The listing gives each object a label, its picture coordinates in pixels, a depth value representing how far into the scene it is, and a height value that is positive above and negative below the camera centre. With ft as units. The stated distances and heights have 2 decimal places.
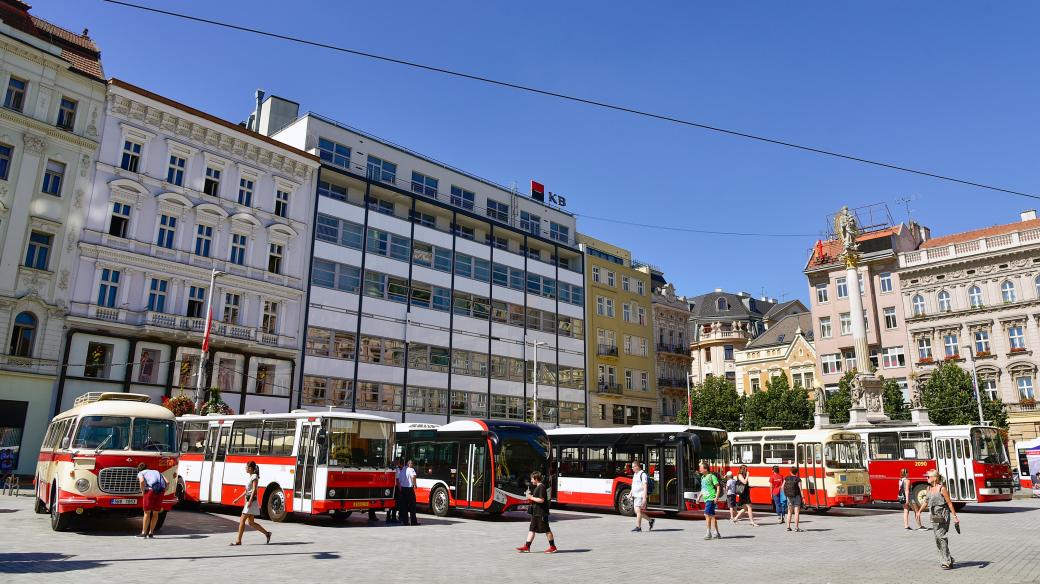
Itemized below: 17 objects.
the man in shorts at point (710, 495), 58.03 -3.03
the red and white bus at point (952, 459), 91.35 +0.51
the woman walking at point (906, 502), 69.67 -3.97
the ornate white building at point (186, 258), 106.11 +30.84
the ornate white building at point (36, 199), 96.78 +34.78
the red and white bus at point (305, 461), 60.95 -1.14
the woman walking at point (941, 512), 39.50 -2.78
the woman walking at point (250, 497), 45.57 -3.23
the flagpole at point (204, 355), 93.71 +12.16
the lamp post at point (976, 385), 137.34 +15.73
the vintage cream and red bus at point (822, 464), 89.10 -0.53
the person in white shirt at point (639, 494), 64.85 -3.43
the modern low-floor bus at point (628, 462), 81.56 -0.73
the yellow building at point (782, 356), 217.97 +32.70
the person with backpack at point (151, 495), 47.75 -3.31
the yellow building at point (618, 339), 189.67 +32.42
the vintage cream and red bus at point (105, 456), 49.78 -0.84
